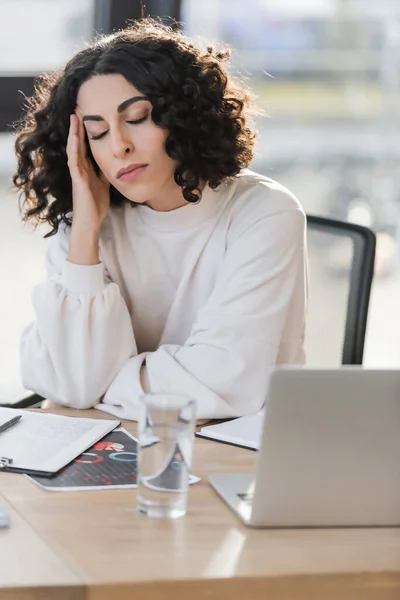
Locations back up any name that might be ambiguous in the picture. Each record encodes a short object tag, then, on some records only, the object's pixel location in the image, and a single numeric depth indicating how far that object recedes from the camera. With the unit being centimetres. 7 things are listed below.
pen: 233
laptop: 193
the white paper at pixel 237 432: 233
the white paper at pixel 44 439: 218
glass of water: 201
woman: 256
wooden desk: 184
